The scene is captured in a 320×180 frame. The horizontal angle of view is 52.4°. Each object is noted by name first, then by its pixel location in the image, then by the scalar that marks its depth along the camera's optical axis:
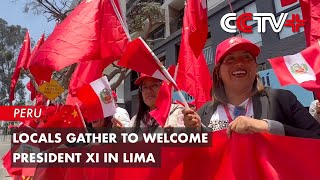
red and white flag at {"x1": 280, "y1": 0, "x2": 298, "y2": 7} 3.22
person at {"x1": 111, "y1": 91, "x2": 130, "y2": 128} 2.74
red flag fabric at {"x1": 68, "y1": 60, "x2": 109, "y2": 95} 3.12
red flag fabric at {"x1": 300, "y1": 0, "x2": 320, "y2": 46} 2.60
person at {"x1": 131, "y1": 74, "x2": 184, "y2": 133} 2.44
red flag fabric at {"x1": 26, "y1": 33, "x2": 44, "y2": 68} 5.10
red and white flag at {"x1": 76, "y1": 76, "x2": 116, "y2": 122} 2.68
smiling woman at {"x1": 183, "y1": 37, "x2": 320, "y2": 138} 1.55
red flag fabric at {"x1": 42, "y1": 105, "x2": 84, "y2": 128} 2.74
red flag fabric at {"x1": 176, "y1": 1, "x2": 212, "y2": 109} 3.71
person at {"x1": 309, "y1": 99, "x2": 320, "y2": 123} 2.30
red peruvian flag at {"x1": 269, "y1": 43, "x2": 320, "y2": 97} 1.94
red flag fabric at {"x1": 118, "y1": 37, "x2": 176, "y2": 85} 1.88
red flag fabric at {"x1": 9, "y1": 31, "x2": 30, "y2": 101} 5.21
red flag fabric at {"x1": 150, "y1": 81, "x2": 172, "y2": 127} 2.22
